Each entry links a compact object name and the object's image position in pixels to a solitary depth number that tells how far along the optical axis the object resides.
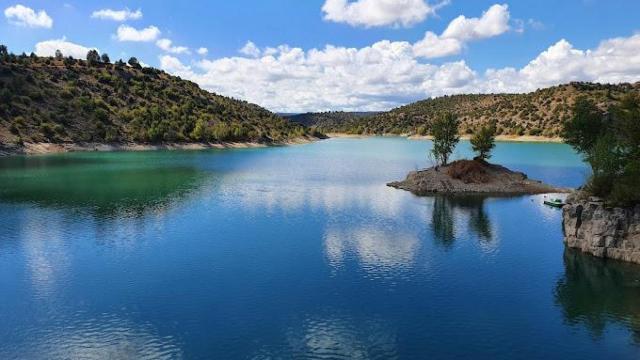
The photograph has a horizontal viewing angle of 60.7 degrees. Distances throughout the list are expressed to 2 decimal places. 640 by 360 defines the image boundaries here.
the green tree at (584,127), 89.06
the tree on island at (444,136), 118.75
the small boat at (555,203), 86.44
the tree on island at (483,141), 112.75
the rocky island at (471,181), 102.03
